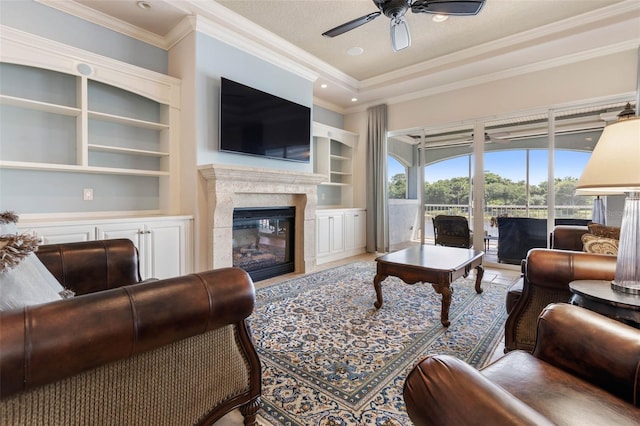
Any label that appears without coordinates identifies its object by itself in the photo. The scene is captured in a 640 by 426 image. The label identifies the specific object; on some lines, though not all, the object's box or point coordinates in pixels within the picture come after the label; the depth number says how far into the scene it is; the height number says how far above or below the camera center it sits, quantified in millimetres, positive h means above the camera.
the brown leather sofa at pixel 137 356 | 765 -461
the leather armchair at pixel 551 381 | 711 -519
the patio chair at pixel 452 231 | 4637 -370
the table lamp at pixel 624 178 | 1310 +137
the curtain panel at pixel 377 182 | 5605 +490
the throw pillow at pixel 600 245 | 2004 -249
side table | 1270 -407
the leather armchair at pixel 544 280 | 1635 -413
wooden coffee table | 2477 -524
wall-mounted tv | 3512 +1095
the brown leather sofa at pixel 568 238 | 2766 -278
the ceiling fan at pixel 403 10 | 2314 +1634
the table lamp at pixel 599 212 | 3773 -45
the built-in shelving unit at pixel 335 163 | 5477 +878
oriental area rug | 1540 -985
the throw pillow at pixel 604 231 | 2139 -168
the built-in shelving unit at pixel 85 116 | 2631 +915
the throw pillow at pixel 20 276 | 947 -242
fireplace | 3309 +118
